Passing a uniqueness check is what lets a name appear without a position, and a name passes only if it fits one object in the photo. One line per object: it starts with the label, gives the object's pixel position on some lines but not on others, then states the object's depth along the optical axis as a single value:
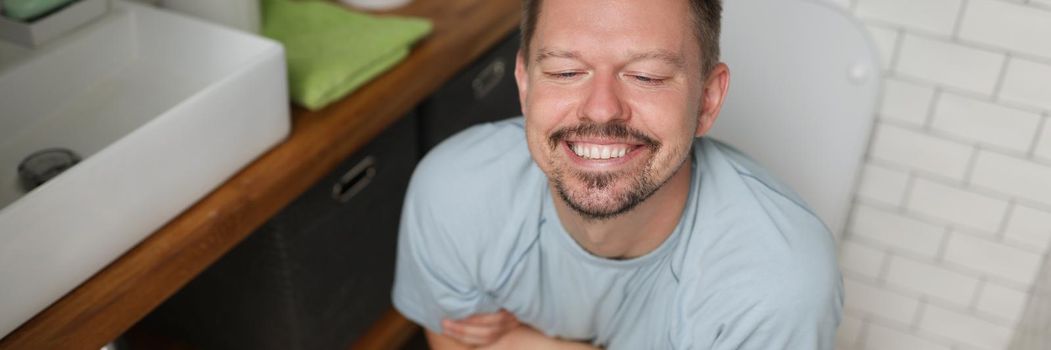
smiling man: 1.26
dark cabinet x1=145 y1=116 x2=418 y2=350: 1.69
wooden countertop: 1.28
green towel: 1.62
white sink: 1.24
